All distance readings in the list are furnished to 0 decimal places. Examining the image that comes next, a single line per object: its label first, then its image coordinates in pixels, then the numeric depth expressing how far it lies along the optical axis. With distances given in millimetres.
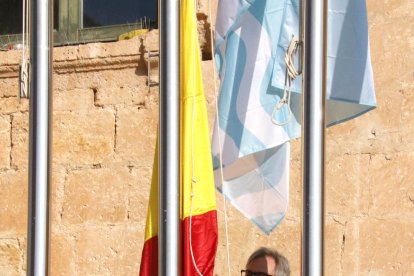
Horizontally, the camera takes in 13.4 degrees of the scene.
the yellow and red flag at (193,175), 6777
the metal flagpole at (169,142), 6376
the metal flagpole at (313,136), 6115
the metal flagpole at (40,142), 6484
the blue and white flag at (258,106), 7121
